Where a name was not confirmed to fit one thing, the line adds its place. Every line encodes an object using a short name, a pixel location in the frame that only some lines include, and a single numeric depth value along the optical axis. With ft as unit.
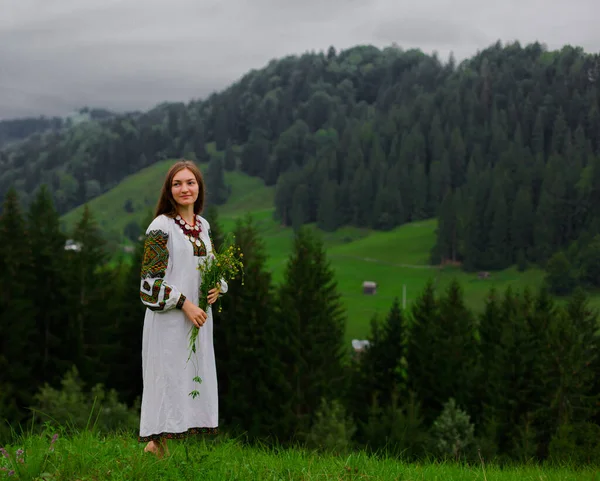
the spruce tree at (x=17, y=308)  136.87
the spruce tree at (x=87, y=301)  147.04
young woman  25.35
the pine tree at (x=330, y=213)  651.66
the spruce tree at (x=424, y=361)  180.55
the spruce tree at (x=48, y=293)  148.15
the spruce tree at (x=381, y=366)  189.57
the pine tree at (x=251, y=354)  143.74
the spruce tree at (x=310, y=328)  150.20
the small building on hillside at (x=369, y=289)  493.27
